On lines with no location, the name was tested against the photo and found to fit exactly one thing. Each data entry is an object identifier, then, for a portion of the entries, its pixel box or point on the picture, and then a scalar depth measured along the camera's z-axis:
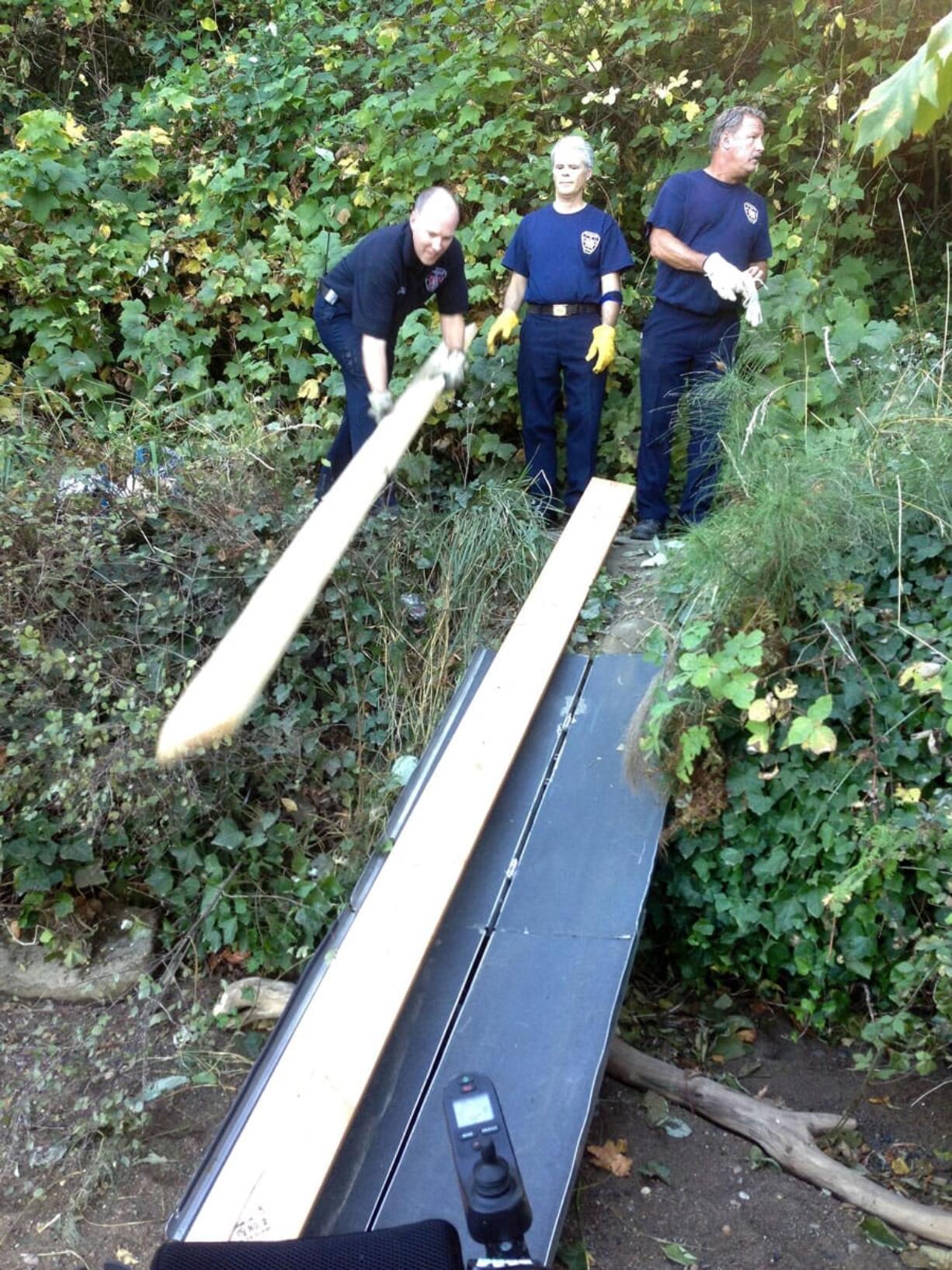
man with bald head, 4.39
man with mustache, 4.64
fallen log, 2.83
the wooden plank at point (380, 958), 2.52
